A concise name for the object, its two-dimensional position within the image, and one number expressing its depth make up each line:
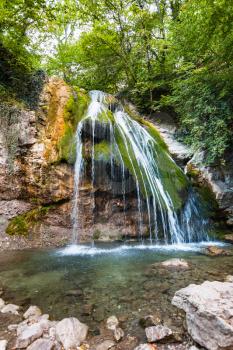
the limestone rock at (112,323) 2.84
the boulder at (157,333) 2.53
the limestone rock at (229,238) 7.46
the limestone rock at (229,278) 4.02
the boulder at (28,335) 2.47
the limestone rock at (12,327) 2.78
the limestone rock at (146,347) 2.37
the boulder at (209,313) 2.10
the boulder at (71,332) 2.51
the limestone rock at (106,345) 2.47
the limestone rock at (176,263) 4.88
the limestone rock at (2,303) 3.31
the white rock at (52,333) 2.60
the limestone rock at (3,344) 2.43
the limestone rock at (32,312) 3.07
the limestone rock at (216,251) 5.84
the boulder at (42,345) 2.38
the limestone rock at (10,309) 3.17
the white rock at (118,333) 2.64
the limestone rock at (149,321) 2.85
